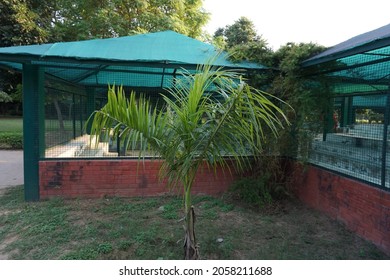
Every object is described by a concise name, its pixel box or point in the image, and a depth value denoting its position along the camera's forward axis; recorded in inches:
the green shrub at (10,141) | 495.5
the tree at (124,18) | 407.5
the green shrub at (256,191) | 186.9
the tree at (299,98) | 173.8
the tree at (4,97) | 473.3
